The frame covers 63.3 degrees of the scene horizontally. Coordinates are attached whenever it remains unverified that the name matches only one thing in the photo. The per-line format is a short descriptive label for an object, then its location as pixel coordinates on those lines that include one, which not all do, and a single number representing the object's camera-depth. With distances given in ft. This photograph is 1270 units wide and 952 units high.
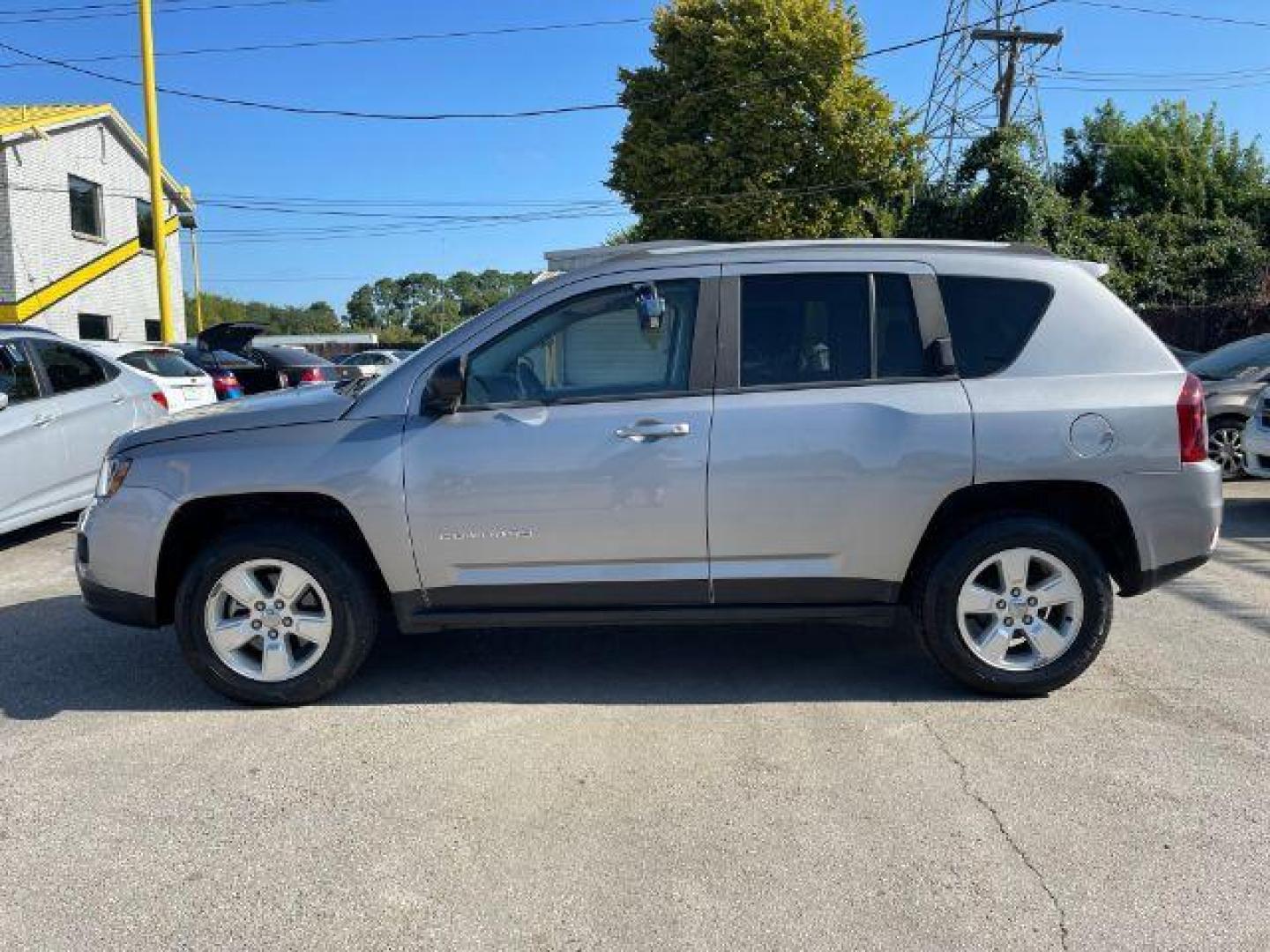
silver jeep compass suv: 13.83
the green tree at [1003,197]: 81.30
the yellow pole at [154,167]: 53.31
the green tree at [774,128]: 93.09
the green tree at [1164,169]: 94.32
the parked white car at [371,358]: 102.76
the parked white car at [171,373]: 30.99
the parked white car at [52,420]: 24.27
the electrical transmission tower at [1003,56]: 95.96
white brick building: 68.43
